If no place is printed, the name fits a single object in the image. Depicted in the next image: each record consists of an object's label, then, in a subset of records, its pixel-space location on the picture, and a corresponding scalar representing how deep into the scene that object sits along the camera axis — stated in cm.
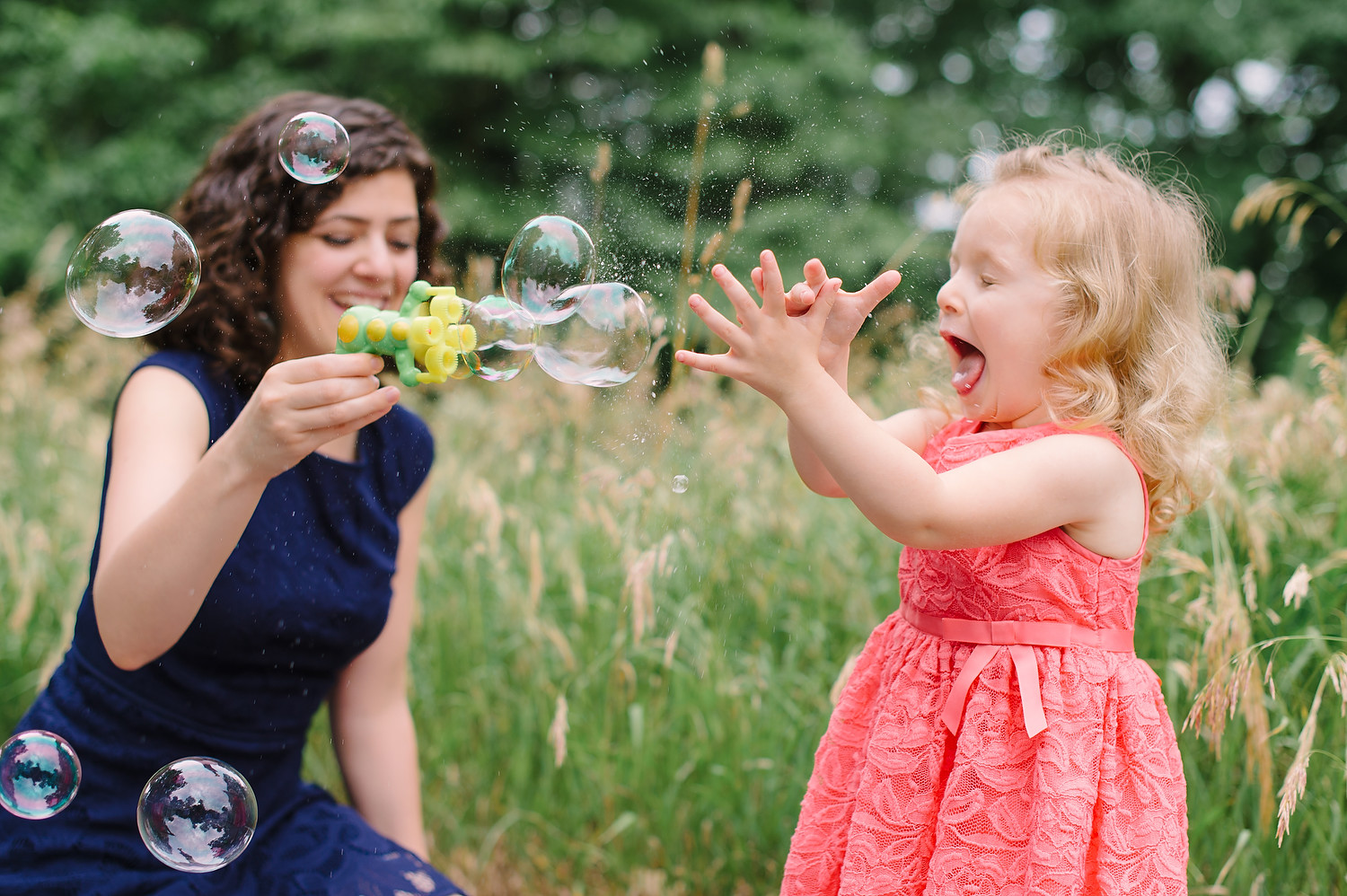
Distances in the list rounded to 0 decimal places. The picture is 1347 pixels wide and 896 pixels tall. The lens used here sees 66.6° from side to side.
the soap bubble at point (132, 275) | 161
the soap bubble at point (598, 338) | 162
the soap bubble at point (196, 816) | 151
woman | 161
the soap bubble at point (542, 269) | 164
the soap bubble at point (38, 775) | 154
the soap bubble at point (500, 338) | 145
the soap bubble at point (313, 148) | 167
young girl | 130
